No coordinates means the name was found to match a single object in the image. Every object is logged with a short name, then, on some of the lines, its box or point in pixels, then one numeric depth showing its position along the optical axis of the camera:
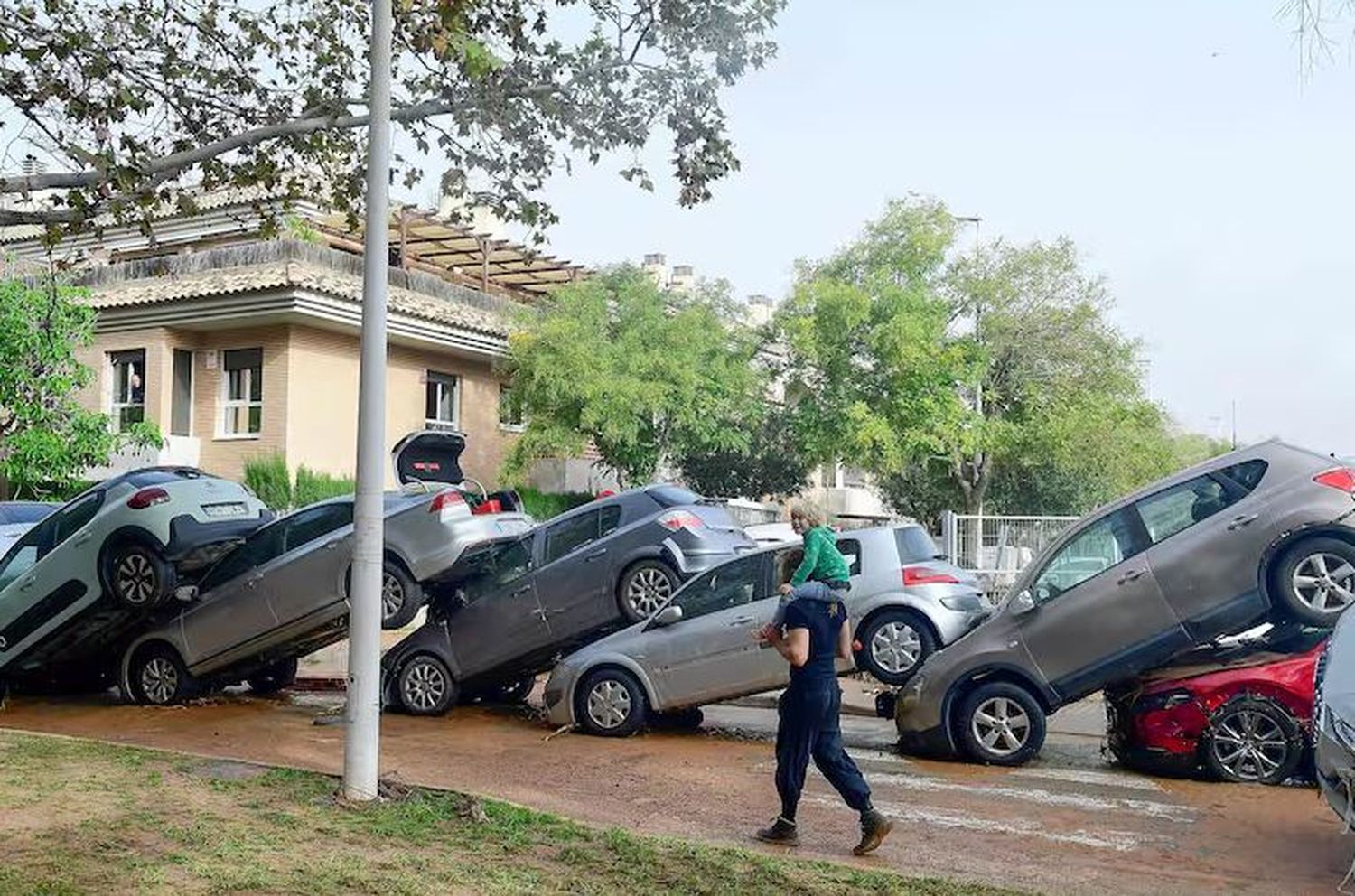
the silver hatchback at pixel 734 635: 11.76
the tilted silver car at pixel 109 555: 13.60
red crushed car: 9.63
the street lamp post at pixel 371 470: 8.30
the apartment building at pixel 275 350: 25.72
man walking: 7.39
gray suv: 9.89
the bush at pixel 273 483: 24.80
